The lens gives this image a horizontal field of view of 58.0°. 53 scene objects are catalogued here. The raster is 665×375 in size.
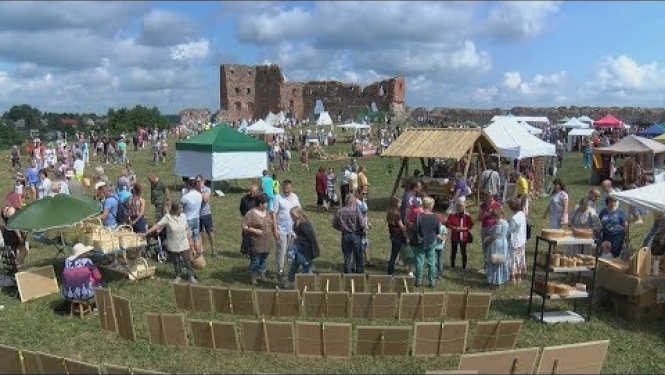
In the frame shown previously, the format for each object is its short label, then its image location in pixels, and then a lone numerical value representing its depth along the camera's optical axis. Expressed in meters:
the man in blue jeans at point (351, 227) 9.30
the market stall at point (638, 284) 7.97
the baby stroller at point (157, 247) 10.91
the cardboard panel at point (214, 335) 6.77
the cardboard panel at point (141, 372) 5.12
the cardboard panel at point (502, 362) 5.45
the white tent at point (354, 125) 35.76
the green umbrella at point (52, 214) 8.70
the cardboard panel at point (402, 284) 8.78
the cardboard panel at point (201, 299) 8.09
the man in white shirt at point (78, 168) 18.04
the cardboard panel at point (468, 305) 7.91
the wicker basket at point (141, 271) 9.55
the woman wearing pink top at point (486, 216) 9.68
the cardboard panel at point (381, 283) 8.78
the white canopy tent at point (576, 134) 31.98
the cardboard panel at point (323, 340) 6.56
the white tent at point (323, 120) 39.28
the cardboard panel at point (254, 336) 6.70
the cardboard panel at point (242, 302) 7.93
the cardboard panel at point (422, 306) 7.85
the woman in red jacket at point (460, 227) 10.24
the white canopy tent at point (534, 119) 33.05
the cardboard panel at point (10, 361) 5.83
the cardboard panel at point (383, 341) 6.58
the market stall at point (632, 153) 19.62
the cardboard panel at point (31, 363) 5.66
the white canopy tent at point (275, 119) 39.78
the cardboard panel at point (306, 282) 8.70
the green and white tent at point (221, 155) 19.17
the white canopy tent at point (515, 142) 17.77
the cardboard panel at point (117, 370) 5.27
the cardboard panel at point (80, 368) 5.33
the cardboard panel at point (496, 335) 6.85
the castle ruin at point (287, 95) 52.91
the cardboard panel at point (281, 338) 6.66
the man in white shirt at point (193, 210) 10.42
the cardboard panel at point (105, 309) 7.44
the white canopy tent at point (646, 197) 8.52
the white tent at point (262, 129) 30.61
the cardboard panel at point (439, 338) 6.67
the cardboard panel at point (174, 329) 6.94
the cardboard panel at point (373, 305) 7.91
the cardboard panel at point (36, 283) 8.93
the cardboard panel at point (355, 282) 8.79
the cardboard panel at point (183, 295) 8.20
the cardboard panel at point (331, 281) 8.77
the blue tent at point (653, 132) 28.20
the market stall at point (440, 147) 15.74
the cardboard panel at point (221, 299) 8.02
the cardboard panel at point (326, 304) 7.91
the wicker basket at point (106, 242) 9.26
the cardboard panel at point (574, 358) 5.75
